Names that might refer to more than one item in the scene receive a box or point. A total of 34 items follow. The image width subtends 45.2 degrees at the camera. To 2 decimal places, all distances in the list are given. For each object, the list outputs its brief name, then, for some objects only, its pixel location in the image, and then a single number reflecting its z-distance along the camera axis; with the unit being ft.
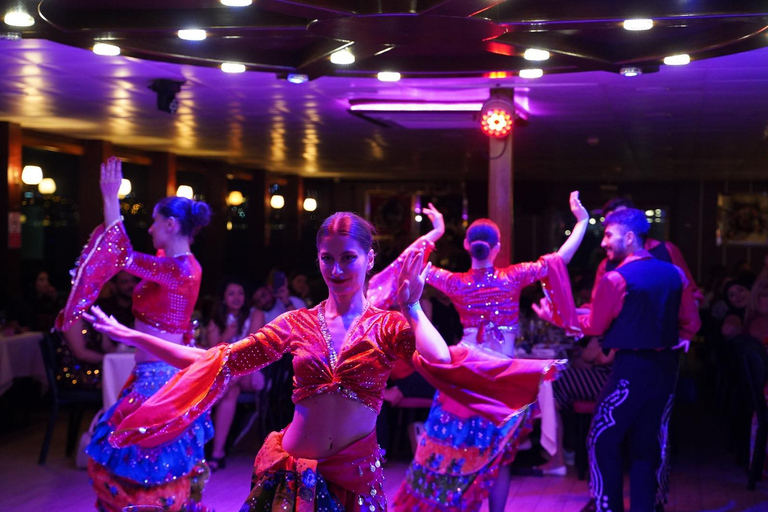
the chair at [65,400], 20.95
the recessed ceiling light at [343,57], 16.94
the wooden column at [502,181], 22.35
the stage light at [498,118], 21.83
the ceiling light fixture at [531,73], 18.78
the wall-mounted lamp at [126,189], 39.30
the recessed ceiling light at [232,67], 18.29
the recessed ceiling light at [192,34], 15.37
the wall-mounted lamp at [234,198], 50.57
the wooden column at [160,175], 42.29
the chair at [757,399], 19.25
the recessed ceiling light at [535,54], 16.77
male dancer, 14.33
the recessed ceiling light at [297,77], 18.92
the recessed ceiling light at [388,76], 19.45
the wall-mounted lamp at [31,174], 33.68
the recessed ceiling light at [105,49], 16.84
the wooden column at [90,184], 37.78
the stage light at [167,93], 22.00
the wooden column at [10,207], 31.63
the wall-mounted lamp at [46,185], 37.06
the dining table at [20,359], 23.09
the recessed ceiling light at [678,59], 16.76
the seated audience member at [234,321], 21.81
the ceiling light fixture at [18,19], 15.16
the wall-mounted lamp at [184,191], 42.80
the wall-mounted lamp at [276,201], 54.90
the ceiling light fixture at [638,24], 14.21
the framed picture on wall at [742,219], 56.49
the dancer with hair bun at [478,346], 14.39
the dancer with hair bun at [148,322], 12.62
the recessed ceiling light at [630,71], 18.08
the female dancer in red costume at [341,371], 8.13
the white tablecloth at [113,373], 20.31
